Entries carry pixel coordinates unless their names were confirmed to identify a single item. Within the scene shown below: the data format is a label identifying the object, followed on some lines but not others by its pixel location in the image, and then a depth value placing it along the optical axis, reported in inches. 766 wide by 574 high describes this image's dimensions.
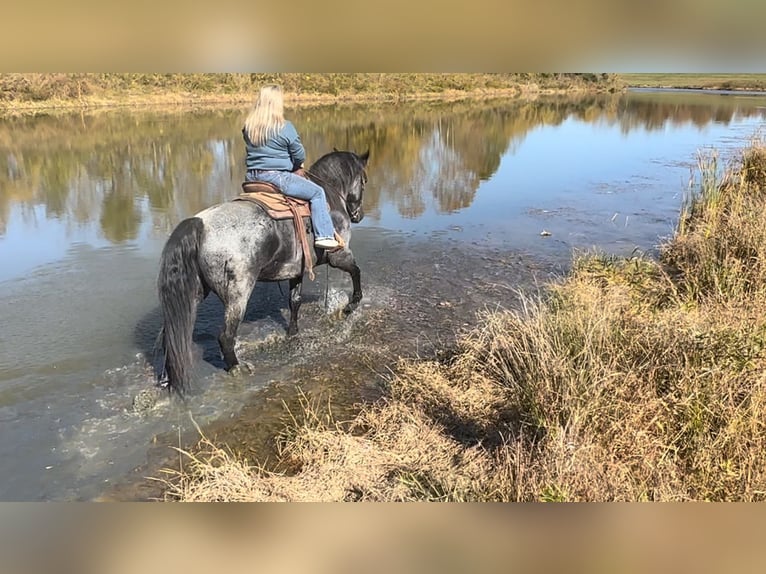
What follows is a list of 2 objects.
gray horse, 207.3
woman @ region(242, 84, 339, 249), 219.1
